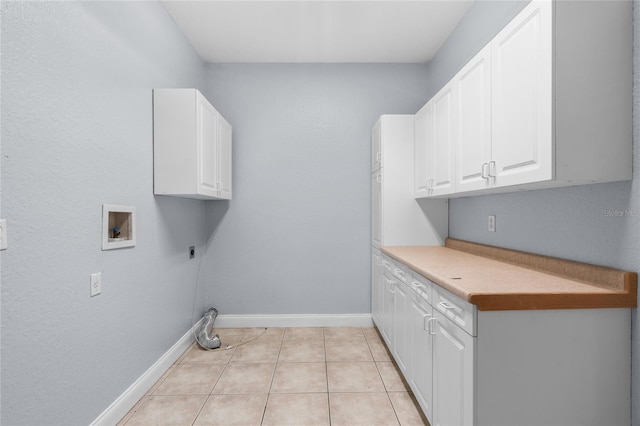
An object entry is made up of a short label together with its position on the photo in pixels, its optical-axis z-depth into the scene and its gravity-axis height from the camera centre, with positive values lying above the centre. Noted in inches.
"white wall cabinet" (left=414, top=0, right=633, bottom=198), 49.1 +19.7
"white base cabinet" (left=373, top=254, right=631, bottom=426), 48.4 -23.9
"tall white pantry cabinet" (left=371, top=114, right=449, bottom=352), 115.0 +4.2
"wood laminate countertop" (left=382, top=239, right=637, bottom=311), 48.3 -12.2
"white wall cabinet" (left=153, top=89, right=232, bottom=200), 90.8 +20.8
